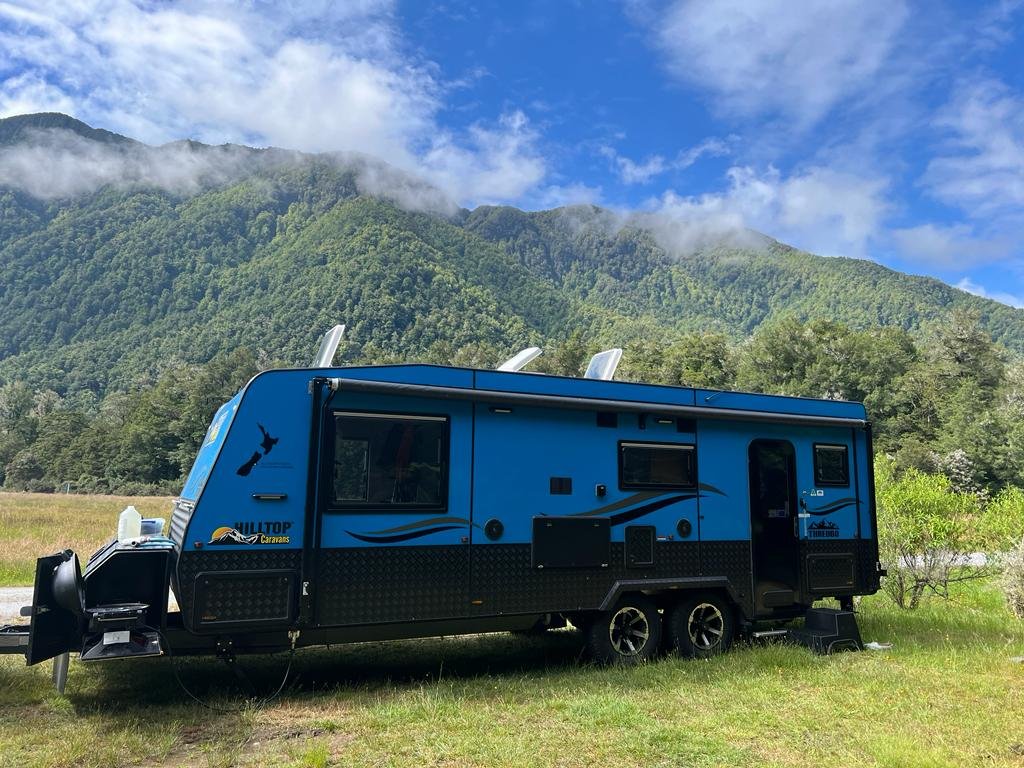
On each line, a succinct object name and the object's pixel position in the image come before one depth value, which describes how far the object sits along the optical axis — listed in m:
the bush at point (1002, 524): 12.08
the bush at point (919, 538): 11.55
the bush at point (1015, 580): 10.30
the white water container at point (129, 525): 6.50
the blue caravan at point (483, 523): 5.88
